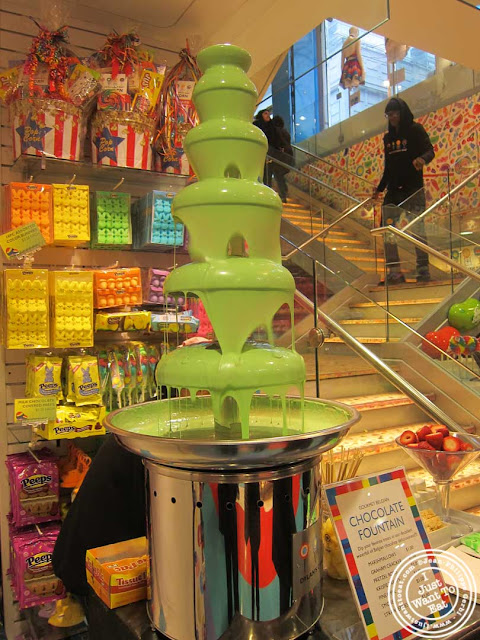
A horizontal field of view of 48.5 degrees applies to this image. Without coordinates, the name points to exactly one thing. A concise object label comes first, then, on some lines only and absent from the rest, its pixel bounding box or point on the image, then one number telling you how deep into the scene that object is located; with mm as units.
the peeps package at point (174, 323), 2799
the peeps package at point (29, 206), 2527
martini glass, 1688
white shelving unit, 2744
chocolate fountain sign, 988
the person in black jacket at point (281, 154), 7347
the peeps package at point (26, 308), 2459
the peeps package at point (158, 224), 2781
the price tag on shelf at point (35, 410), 2428
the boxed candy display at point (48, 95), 2471
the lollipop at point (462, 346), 4456
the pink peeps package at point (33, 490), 2578
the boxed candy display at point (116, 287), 2670
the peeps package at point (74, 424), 2525
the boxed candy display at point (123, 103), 2621
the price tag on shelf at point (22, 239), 2416
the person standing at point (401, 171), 5961
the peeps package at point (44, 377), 2512
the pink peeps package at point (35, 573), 2508
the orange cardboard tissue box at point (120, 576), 1097
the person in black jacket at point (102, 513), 1803
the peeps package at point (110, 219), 2777
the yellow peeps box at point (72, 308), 2555
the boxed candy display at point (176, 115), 2801
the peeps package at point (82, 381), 2572
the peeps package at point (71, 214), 2588
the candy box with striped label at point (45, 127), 2506
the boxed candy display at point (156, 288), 2871
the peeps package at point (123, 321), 2670
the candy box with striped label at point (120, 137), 2650
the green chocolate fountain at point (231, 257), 1027
